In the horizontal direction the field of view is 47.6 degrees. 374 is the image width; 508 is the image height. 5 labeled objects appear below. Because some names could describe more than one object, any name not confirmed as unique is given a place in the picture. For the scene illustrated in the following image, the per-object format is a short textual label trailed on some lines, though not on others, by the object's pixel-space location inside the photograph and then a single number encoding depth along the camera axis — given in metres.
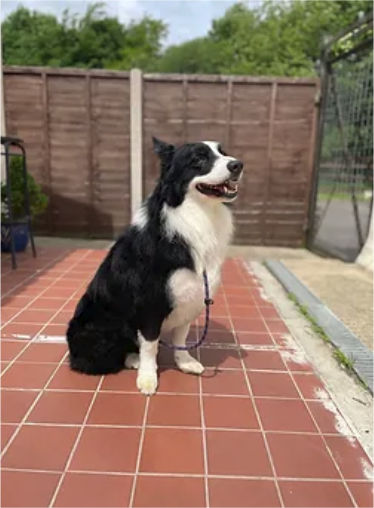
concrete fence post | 6.46
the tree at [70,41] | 20.55
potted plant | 5.09
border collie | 2.20
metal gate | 5.73
